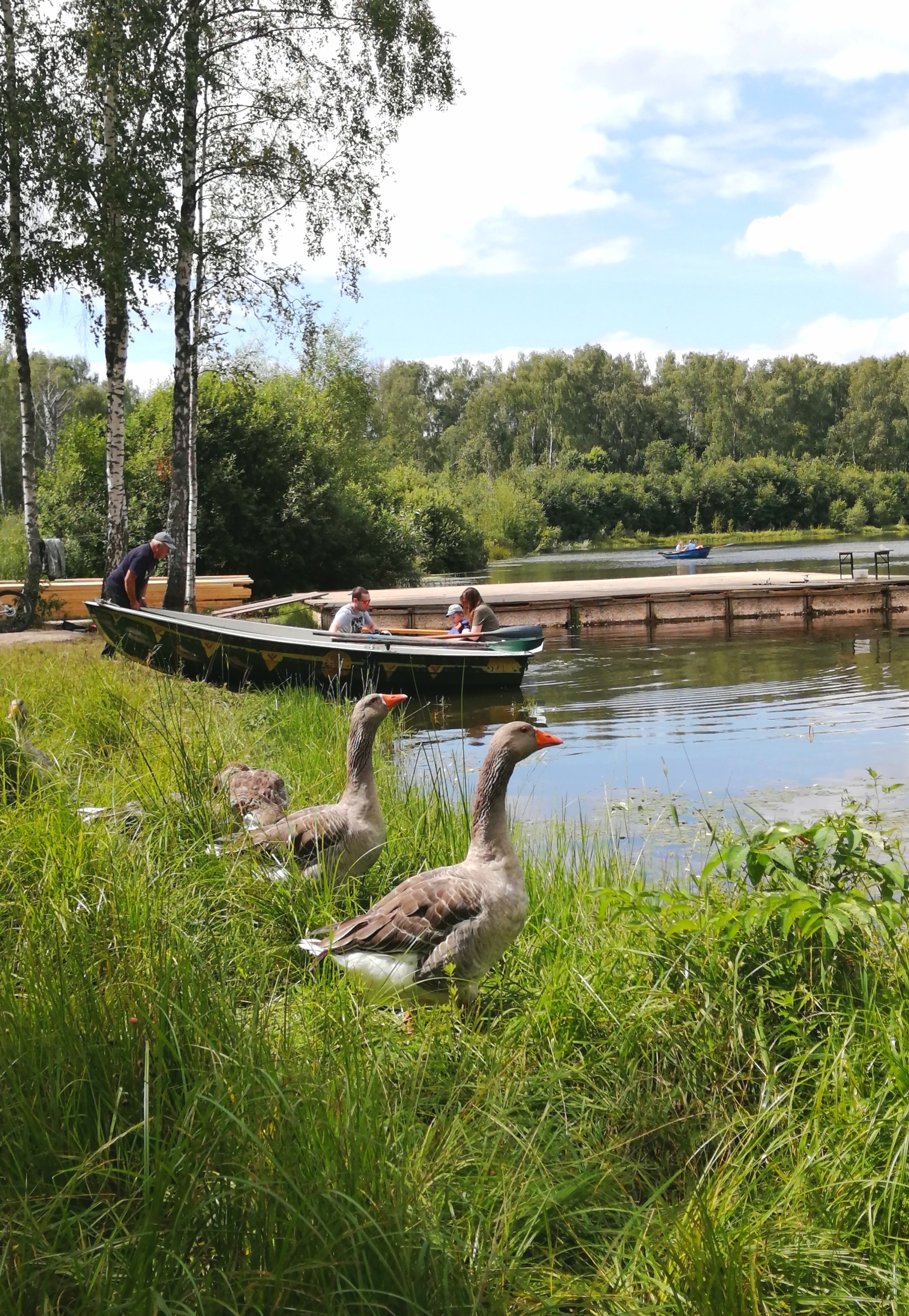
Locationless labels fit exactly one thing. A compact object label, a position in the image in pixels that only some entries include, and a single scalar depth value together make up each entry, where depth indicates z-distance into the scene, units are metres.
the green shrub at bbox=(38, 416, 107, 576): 32.03
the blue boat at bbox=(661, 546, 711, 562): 54.19
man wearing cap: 14.27
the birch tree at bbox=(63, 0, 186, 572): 15.84
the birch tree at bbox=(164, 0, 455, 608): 17.89
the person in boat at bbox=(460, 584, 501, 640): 17.52
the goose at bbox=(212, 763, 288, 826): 5.35
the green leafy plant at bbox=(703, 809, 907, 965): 3.52
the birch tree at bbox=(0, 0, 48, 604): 16.44
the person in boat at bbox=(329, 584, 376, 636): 16.30
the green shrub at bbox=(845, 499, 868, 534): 98.69
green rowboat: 14.15
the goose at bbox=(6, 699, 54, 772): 5.59
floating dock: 26.97
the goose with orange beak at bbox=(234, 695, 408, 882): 4.97
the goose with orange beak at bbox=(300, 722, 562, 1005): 3.90
